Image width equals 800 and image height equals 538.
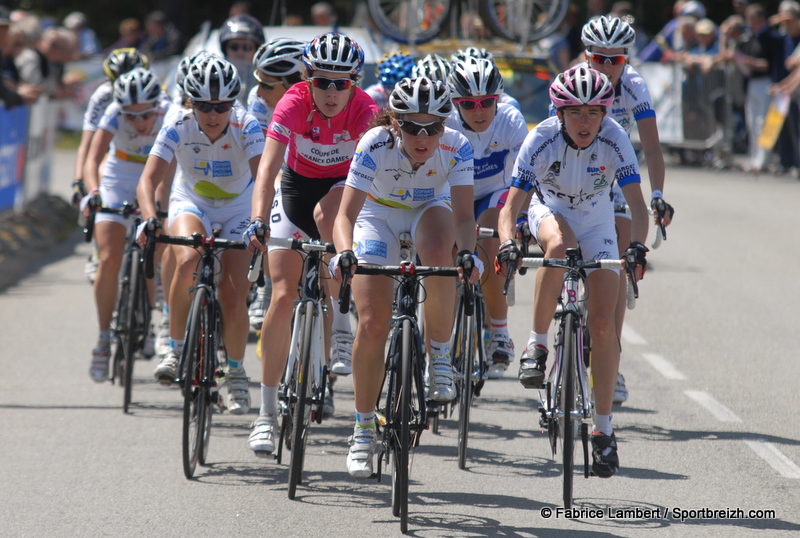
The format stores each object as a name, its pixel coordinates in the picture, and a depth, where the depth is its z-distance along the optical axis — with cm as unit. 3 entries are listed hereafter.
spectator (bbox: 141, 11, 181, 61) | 5381
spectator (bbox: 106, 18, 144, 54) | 5398
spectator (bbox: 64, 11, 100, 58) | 5447
